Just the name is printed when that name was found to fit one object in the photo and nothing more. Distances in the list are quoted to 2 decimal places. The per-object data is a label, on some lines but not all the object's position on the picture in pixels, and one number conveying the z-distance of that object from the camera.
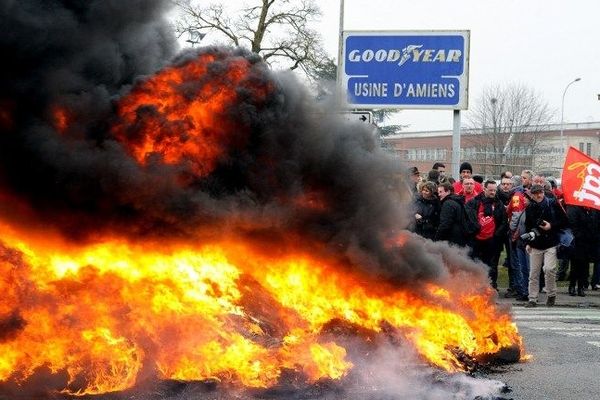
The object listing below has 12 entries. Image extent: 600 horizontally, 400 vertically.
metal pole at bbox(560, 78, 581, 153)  49.31
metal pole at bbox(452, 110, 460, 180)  15.84
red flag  13.77
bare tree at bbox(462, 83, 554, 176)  41.69
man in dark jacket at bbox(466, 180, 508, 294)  12.73
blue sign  15.33
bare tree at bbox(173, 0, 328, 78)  32.34
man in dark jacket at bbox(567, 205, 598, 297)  14.05
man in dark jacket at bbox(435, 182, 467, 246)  12.01
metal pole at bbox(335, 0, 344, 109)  15.38
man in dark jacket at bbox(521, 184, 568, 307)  12.69
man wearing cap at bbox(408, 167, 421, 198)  12.54
